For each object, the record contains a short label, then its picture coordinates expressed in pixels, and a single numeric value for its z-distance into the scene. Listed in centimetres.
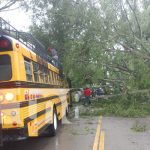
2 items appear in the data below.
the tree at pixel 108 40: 2481
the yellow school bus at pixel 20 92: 1001
